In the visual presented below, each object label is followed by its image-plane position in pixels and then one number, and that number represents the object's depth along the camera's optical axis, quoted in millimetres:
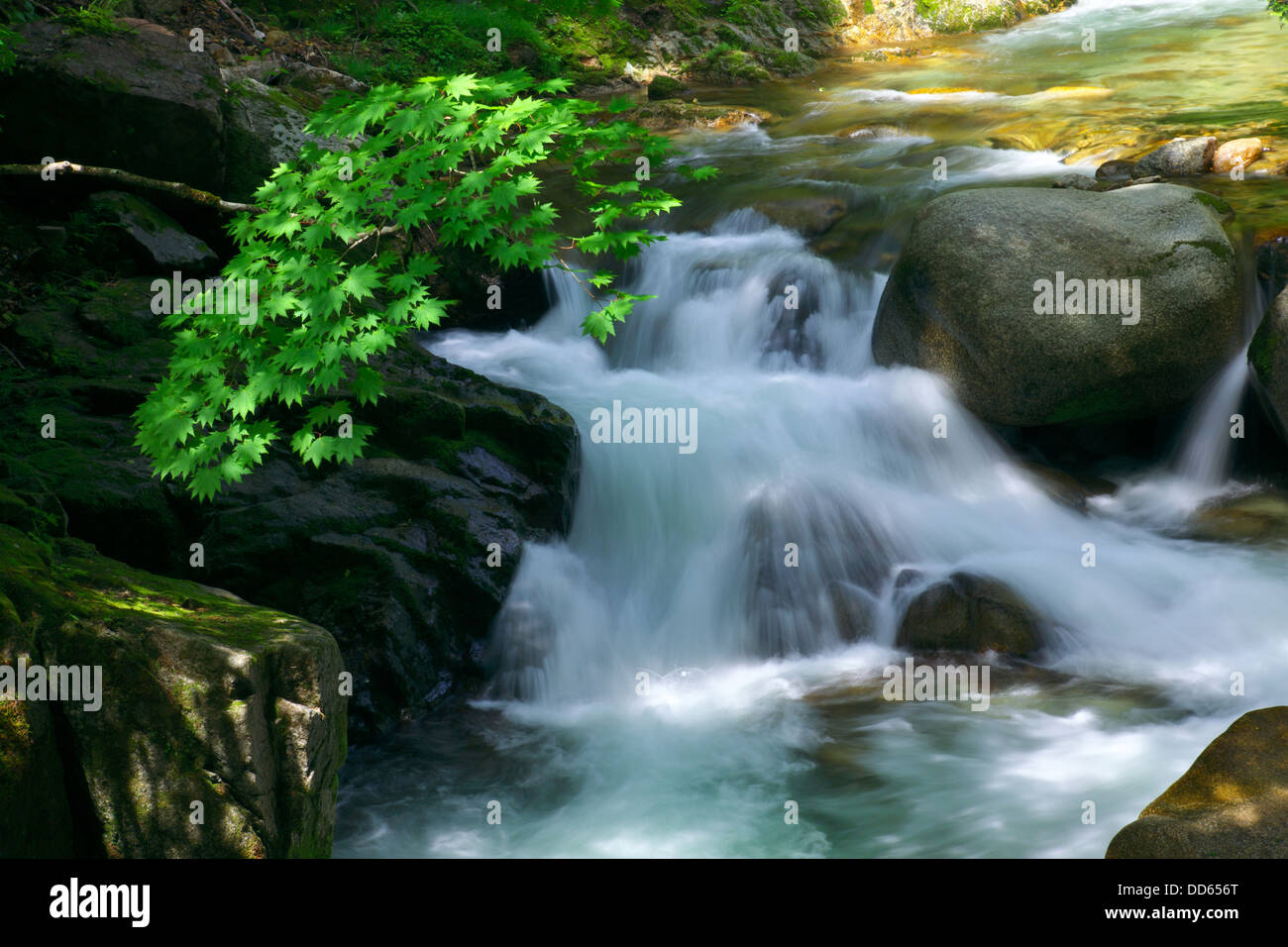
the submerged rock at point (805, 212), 10844
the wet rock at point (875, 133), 13922
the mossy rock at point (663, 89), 17781
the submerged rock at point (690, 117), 15828
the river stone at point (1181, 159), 9983
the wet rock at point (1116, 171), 10273
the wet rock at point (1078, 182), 10117
